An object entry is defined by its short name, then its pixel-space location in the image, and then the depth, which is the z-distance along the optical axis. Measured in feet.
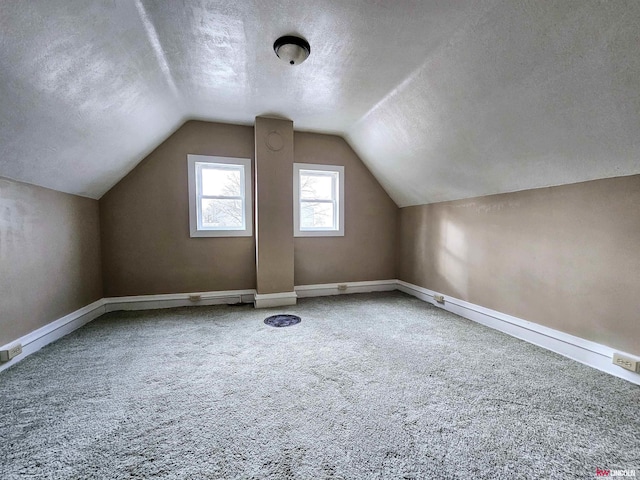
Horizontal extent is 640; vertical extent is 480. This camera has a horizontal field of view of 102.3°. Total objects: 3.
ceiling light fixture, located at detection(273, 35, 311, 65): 6.59
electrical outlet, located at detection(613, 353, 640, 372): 5.92
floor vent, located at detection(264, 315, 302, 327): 9.78
